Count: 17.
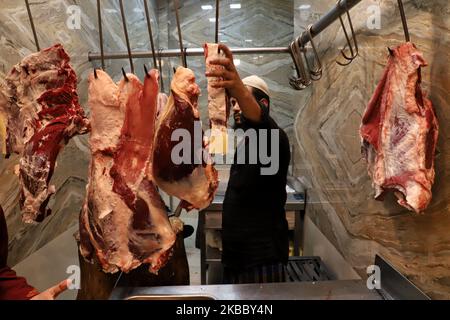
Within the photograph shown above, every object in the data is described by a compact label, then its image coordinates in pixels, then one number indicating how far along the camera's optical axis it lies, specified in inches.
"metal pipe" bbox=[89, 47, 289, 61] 68.4
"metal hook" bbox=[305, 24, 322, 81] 66.2
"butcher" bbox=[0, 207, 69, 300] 33.8
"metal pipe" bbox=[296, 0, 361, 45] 49.0
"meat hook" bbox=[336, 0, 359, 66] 49.2
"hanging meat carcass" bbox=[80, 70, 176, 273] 35.2
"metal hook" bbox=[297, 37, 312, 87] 74.9
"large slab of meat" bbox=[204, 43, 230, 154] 33.3
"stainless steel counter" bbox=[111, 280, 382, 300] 43.3
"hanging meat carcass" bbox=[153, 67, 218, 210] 34.1
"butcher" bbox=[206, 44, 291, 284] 60.1
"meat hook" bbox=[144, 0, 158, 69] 38.5
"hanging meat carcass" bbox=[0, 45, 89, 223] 35.5
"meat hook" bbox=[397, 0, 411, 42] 35.0
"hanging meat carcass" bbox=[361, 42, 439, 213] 33.4
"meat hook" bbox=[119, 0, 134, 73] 38.0
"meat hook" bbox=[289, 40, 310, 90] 75.9
